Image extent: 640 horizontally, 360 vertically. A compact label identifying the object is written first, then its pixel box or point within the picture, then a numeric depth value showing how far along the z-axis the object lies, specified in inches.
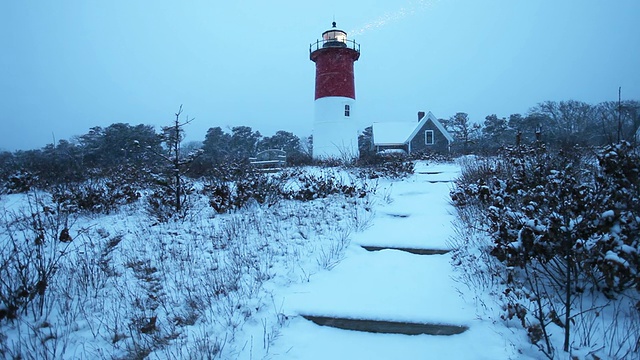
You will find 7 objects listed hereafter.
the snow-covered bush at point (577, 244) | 94.3
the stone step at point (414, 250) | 167.6
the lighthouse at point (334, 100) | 714.2
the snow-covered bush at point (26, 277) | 116.0
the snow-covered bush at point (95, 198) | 248.4
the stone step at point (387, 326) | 107.0
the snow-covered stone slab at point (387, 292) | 114.3
